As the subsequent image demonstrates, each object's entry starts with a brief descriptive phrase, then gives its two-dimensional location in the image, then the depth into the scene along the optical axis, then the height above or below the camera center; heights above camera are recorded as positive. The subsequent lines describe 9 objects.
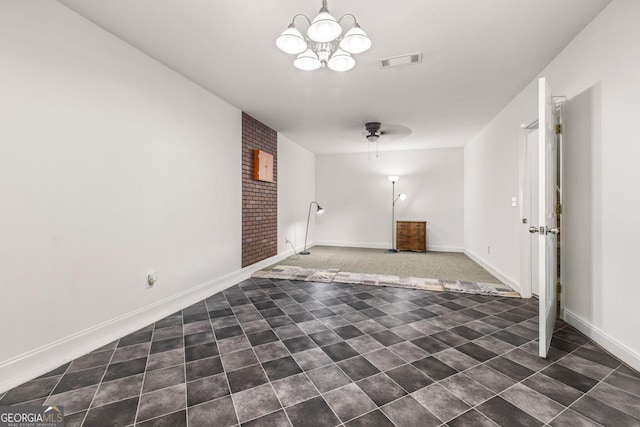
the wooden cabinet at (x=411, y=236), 6.18 -0.52
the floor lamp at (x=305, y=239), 6.00 -0.62
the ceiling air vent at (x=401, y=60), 2.50 +1.49
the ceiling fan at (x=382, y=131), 4.52 +1.56
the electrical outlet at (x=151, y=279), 2.53 -0.63
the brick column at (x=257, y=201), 4.11 +0.20
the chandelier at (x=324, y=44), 1.68 +1.21
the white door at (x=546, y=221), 1.87 -0.05
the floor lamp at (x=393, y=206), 6.70 +0.19
